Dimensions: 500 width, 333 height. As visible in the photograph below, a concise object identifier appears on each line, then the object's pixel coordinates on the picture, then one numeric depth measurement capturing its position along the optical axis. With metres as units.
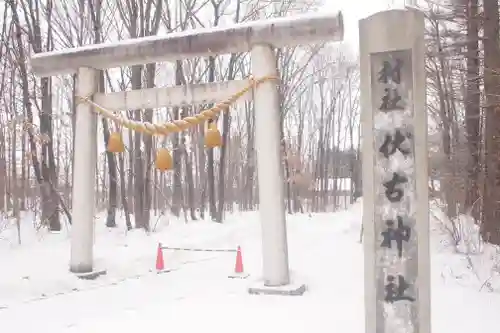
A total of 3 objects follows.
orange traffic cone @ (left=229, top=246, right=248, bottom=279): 9.40
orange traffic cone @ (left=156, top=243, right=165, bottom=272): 10.27
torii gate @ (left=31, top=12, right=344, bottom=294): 7.65
